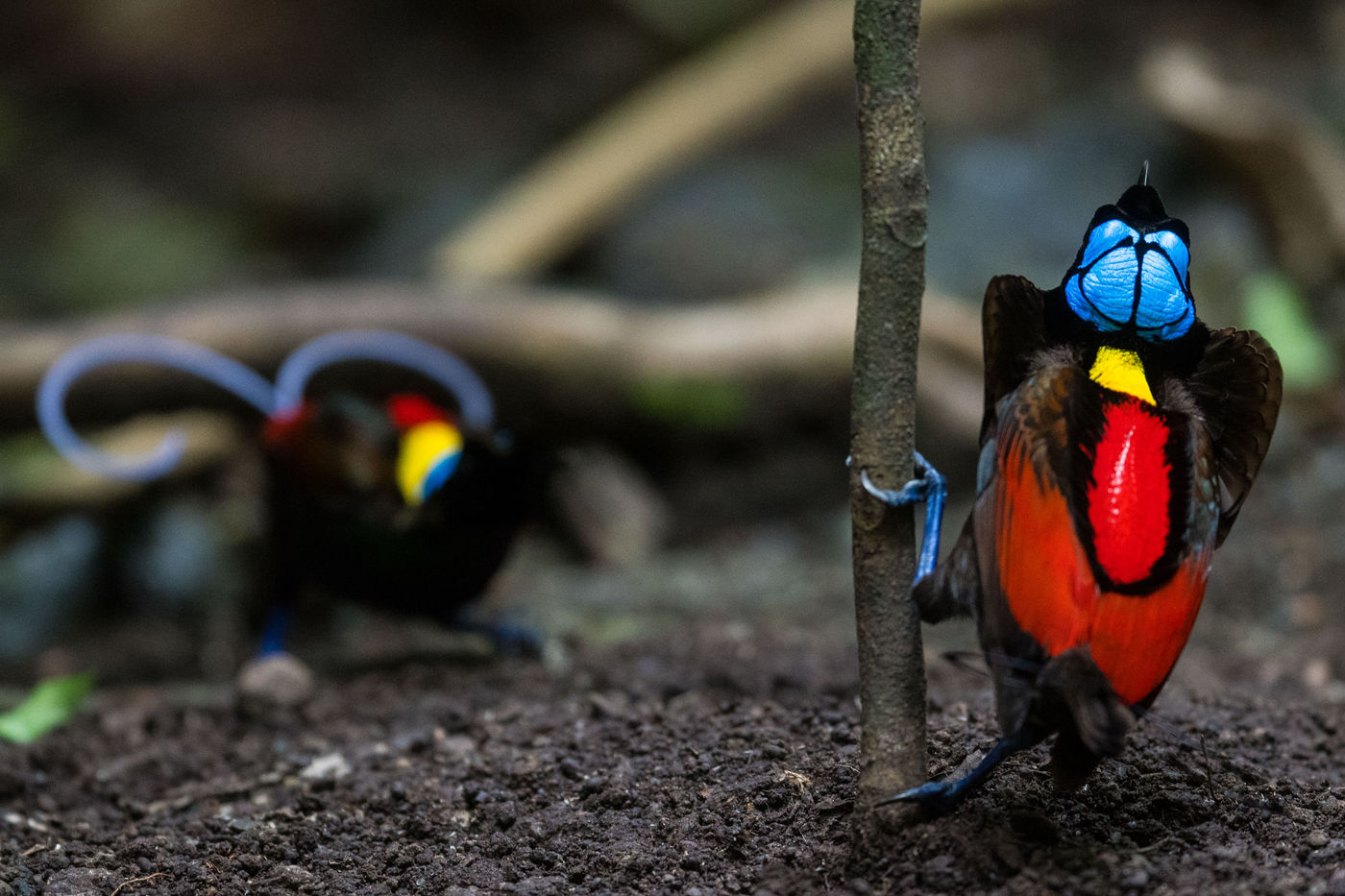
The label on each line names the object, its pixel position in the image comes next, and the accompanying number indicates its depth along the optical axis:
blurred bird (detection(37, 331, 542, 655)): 6.71
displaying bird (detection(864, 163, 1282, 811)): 3.45
